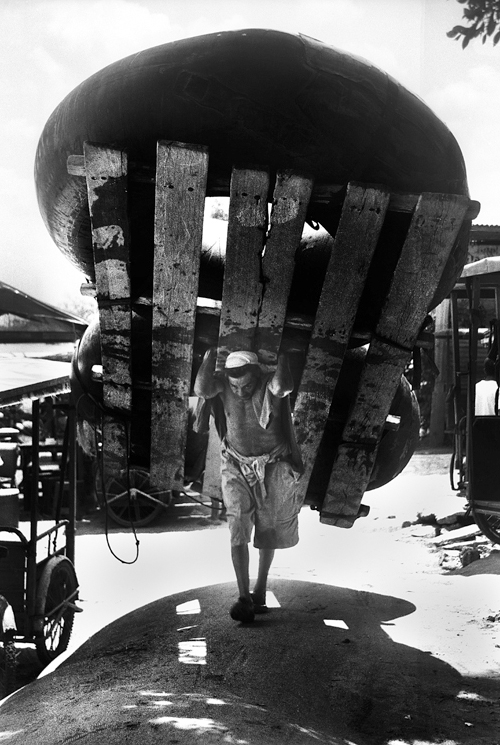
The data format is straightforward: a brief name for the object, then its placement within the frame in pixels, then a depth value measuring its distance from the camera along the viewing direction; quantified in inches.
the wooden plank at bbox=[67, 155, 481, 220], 131.3
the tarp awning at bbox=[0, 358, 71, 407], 170.6
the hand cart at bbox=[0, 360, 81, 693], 191.3
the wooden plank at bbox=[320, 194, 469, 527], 133.8
